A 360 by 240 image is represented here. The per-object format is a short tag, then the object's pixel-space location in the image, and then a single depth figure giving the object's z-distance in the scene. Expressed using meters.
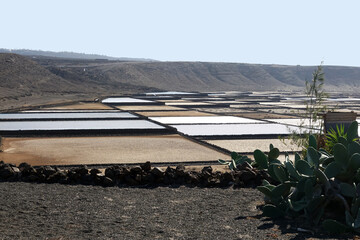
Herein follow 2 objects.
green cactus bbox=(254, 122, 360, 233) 8.70
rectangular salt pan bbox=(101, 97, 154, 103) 60.81
